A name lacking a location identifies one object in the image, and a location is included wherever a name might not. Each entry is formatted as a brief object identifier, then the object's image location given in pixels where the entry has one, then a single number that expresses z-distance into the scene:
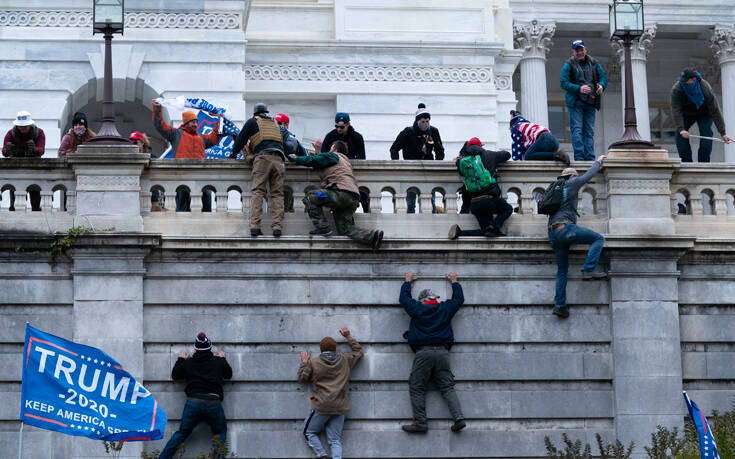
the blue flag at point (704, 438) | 23.67
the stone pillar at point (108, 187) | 26.50
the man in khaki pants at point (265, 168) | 26.70
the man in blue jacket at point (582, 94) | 29.89
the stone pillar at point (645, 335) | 26.73
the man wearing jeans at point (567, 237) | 26.89
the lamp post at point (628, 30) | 28.09
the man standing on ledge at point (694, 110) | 29.89
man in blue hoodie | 26.36
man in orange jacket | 28.52
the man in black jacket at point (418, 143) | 29.11
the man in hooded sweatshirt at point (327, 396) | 25.98
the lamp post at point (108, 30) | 27.06
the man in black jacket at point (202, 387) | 25.70
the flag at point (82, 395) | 23.62
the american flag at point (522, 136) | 29.25
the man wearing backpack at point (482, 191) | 27.12
